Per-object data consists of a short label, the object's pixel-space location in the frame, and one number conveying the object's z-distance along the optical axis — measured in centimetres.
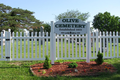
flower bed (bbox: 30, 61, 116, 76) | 417
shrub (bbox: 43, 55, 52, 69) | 464
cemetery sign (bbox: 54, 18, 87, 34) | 546
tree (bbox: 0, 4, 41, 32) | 3353
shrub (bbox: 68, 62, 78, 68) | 474
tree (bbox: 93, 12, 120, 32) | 3216
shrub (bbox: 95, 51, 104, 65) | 512
